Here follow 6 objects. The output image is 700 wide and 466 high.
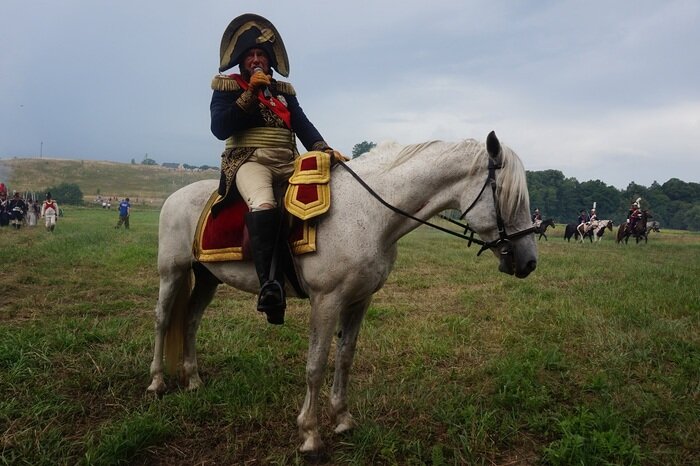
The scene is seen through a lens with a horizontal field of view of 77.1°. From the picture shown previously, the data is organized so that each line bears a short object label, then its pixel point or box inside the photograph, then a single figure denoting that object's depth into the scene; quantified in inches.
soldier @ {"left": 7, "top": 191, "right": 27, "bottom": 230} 881.5
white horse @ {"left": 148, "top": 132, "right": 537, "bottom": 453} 119.8
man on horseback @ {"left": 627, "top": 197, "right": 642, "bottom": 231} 1019.3
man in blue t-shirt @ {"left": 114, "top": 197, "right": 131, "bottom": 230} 962.7
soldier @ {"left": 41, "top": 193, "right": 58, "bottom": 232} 794.8
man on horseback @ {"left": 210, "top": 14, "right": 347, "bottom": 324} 134.0
